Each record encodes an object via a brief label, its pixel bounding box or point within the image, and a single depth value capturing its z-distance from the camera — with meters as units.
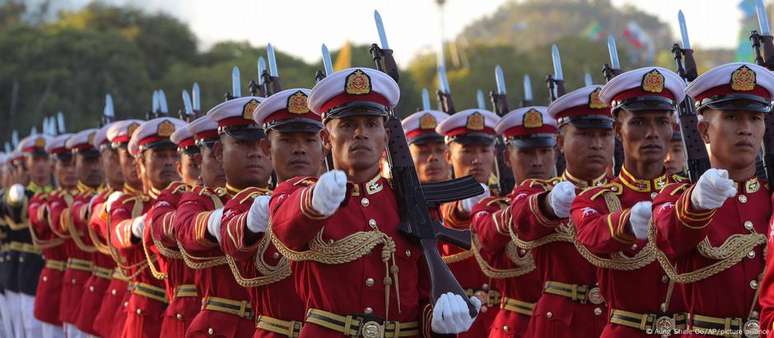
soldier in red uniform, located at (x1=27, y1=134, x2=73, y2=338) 14.06
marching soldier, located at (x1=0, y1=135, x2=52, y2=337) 15.54
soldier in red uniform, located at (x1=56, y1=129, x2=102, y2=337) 13.03
